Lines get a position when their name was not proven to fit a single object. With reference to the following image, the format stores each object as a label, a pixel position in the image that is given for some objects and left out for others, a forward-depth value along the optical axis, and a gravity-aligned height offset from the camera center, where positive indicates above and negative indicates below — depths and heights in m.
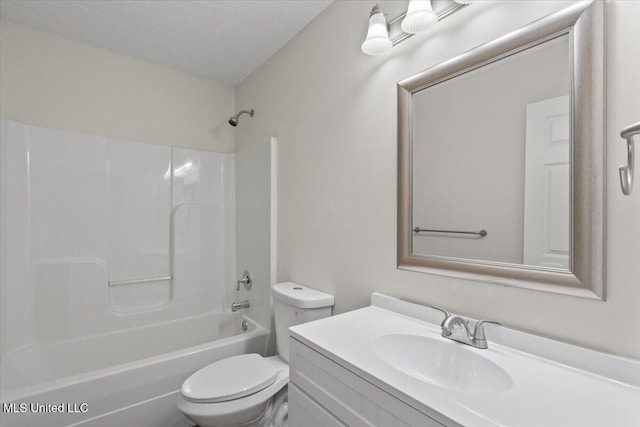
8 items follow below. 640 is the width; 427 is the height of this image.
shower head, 2.39 +0.77
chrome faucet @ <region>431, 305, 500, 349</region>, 0.95 -0.38
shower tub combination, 1.51 -0.40
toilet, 1.31 -0.80
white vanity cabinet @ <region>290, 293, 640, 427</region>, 0.65 -0.43
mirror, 0.81 +0.18
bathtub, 1.30 -0.87
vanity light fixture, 1.11 +0.75
